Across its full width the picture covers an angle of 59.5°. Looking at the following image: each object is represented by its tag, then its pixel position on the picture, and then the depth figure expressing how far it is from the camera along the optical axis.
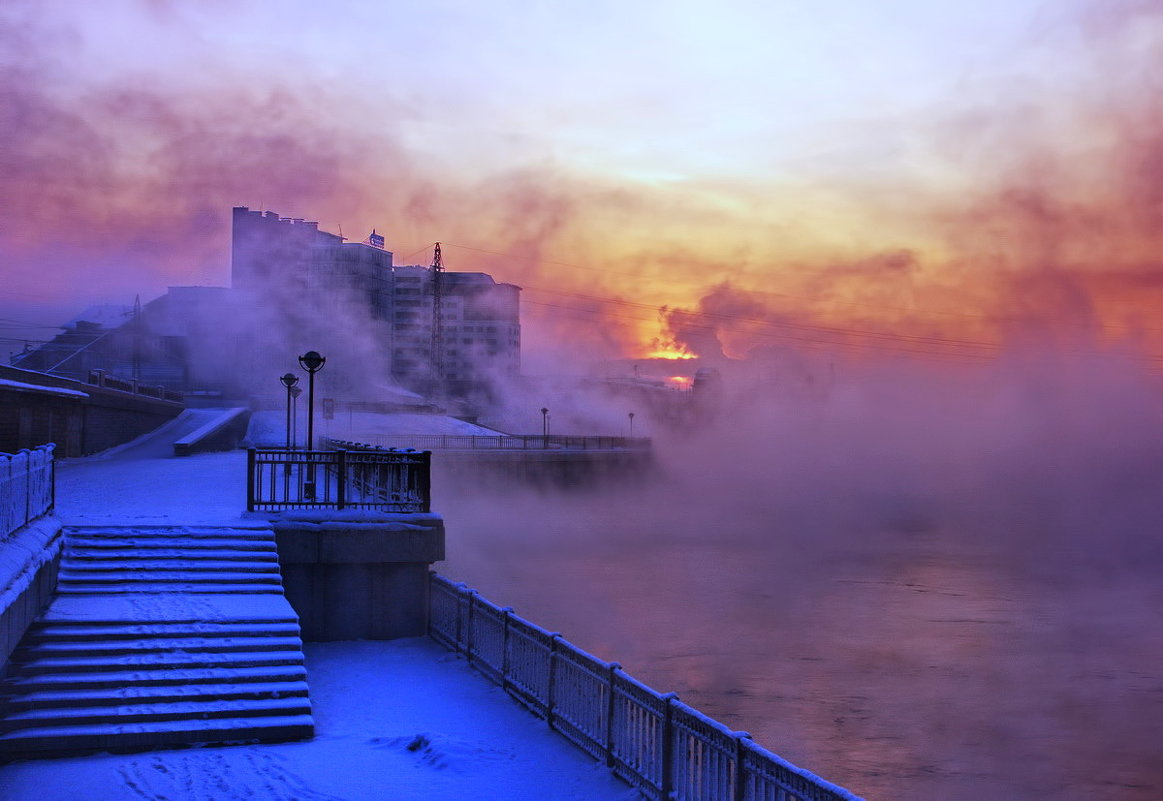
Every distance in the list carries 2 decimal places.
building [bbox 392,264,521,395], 137.50
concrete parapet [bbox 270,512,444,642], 16.28
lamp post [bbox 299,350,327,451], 28.73
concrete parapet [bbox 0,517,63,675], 10.32
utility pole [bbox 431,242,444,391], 120.73
